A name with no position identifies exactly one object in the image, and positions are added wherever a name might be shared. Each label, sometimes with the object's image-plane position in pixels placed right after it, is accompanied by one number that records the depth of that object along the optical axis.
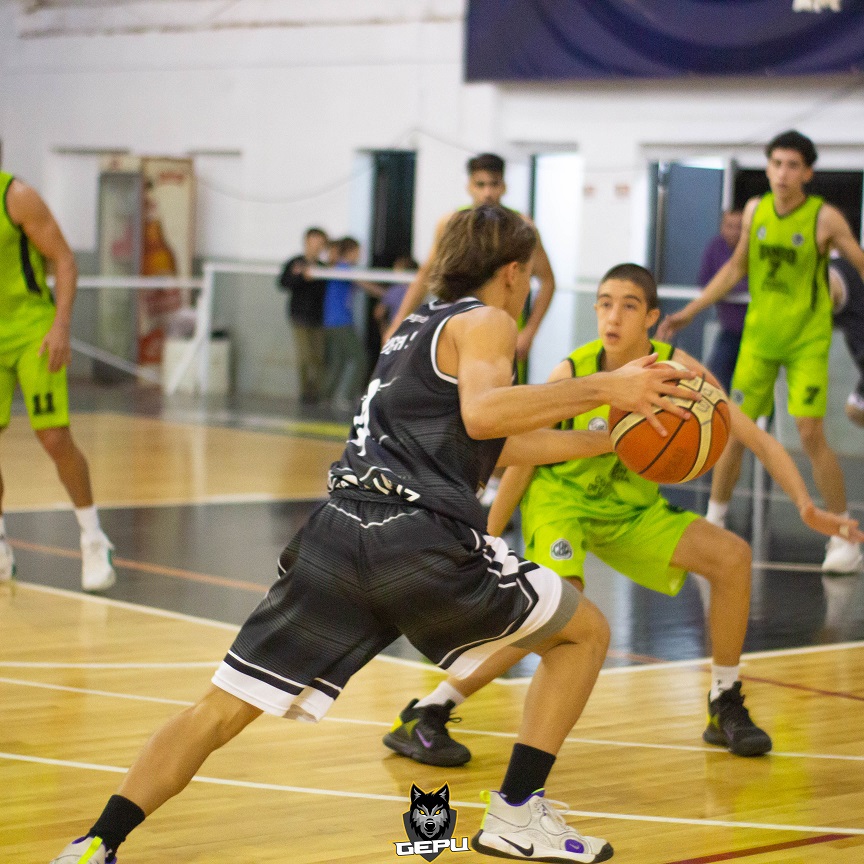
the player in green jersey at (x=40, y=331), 12.65
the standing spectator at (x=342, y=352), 28.61
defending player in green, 9.03
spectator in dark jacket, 28.93
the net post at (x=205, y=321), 31.02
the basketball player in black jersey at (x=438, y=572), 6.67
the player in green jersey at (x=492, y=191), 15.80
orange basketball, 7.43
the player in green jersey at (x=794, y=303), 14.91
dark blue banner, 25.46
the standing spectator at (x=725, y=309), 19.32
